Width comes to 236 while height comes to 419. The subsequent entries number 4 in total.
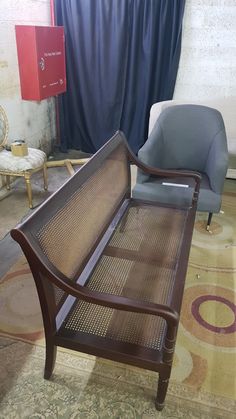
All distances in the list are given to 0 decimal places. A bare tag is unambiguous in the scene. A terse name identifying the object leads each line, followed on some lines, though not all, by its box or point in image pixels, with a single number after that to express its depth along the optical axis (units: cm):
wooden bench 105
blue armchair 223
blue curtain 325
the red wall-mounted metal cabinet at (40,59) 289
